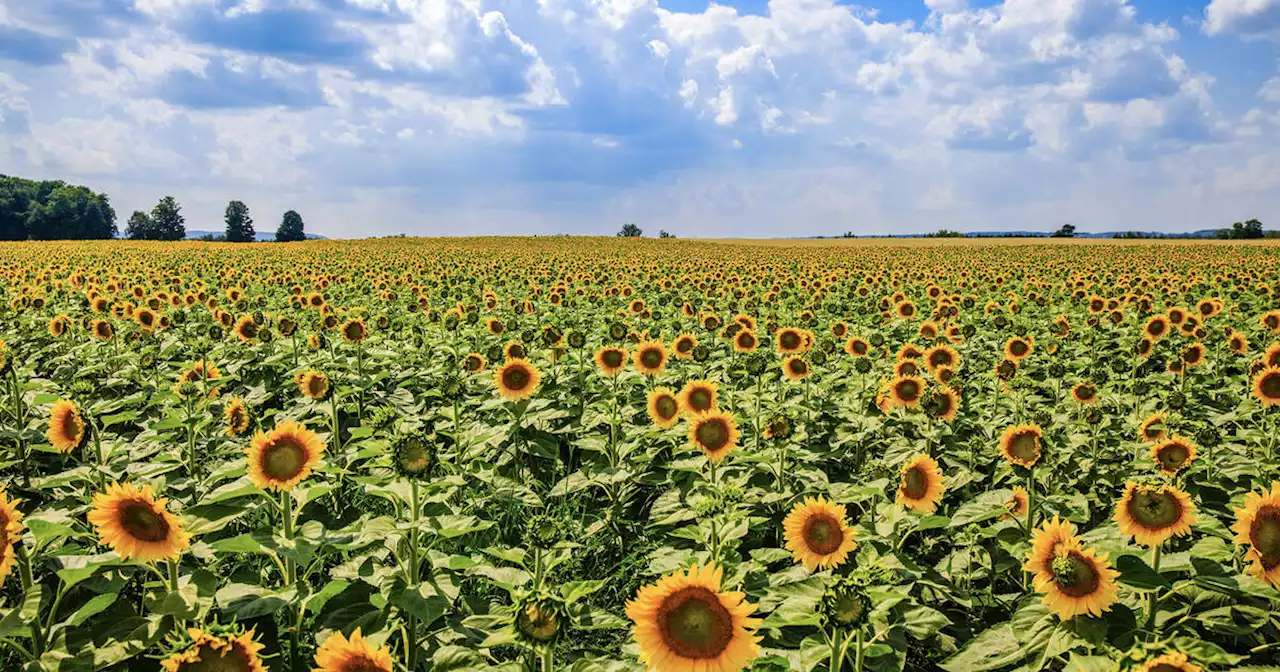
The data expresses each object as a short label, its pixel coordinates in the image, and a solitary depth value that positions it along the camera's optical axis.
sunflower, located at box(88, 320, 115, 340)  7.92
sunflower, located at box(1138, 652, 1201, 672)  1.83
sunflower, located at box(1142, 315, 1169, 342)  7.91
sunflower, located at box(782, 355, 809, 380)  6.29
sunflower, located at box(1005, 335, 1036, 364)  7.44
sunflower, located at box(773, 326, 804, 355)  7.06
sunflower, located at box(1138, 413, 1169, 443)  4.98
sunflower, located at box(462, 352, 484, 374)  6.41
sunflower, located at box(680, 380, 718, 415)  5.18
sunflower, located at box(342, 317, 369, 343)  7.12
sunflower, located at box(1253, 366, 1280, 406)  5.47
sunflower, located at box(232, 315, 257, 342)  7.68
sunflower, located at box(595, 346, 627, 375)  6.52
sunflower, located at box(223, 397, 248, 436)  4.88
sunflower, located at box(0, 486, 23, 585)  2.33
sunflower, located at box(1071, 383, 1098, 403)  5.94
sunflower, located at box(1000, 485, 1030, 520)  3.90
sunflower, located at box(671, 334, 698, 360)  6.99
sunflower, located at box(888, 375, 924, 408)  5.47
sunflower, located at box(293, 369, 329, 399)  5.02
